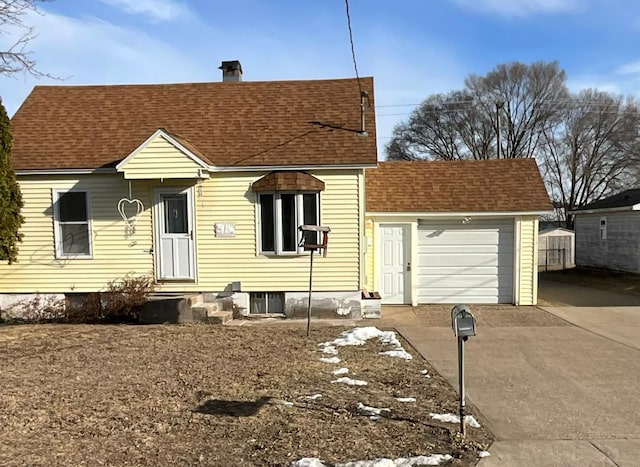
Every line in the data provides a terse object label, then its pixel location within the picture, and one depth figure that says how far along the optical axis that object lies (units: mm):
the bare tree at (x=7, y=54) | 9266
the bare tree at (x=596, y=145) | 36469
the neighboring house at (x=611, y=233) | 17672
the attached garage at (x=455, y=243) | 11922
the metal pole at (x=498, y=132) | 32594
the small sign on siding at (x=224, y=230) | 10578
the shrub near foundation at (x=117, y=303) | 10162
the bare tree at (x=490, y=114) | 38969
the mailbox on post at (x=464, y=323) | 4199
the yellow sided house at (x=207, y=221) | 10516
